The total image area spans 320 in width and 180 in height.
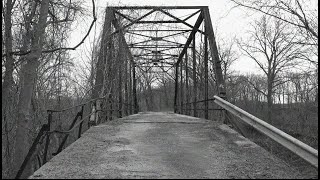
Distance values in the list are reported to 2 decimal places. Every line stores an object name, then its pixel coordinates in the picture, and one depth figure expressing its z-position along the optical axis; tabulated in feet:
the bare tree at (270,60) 96.17
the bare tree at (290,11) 25.75
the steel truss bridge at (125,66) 12.79
